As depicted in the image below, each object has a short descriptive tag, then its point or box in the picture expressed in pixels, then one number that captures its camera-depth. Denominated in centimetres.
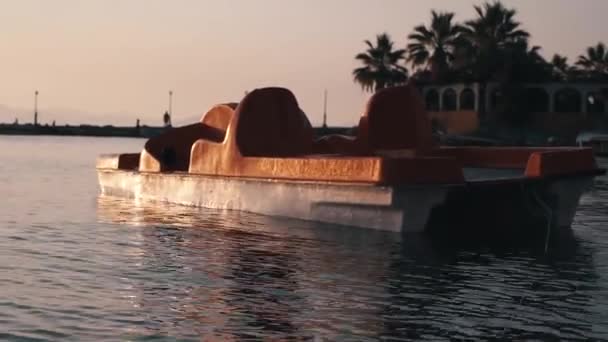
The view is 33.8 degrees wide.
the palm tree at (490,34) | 6347
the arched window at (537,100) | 6350
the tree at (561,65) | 7612
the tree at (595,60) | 7962
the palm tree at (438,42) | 6638
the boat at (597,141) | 5648
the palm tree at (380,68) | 6888
